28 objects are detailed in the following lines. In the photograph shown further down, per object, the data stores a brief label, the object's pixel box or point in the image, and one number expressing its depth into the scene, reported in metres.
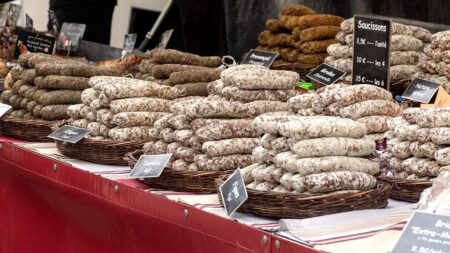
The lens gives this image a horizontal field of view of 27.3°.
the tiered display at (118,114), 3.66
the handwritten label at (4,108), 4.52
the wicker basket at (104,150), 3.63
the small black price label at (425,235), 1.98
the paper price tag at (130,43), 6.01
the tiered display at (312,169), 2.62
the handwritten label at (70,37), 6.53
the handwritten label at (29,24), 6.57
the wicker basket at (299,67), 4.75
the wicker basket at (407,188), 2.78
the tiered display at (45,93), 4.32
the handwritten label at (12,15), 6.48
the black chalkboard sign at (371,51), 3.71
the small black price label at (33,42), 5.71
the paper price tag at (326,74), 4.16
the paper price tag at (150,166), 3.18
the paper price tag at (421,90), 3.63
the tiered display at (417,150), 2.78
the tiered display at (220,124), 3.14
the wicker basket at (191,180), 3.08
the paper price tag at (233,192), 2.65
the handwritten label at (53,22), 6.73
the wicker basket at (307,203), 2.59
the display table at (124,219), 2.47
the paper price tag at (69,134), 3.79
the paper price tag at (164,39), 5.74
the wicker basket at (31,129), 4.25
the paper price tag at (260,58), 4.81
